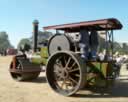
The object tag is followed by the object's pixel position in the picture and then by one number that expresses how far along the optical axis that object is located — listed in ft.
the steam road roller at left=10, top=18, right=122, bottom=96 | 13.31
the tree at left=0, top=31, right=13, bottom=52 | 231.63
